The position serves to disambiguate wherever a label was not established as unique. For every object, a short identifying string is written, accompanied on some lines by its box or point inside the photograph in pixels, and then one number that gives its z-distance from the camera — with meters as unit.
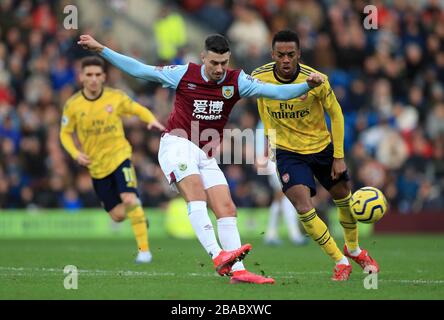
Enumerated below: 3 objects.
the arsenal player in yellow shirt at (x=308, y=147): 10.80
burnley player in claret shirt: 10.20
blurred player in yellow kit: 14.32
